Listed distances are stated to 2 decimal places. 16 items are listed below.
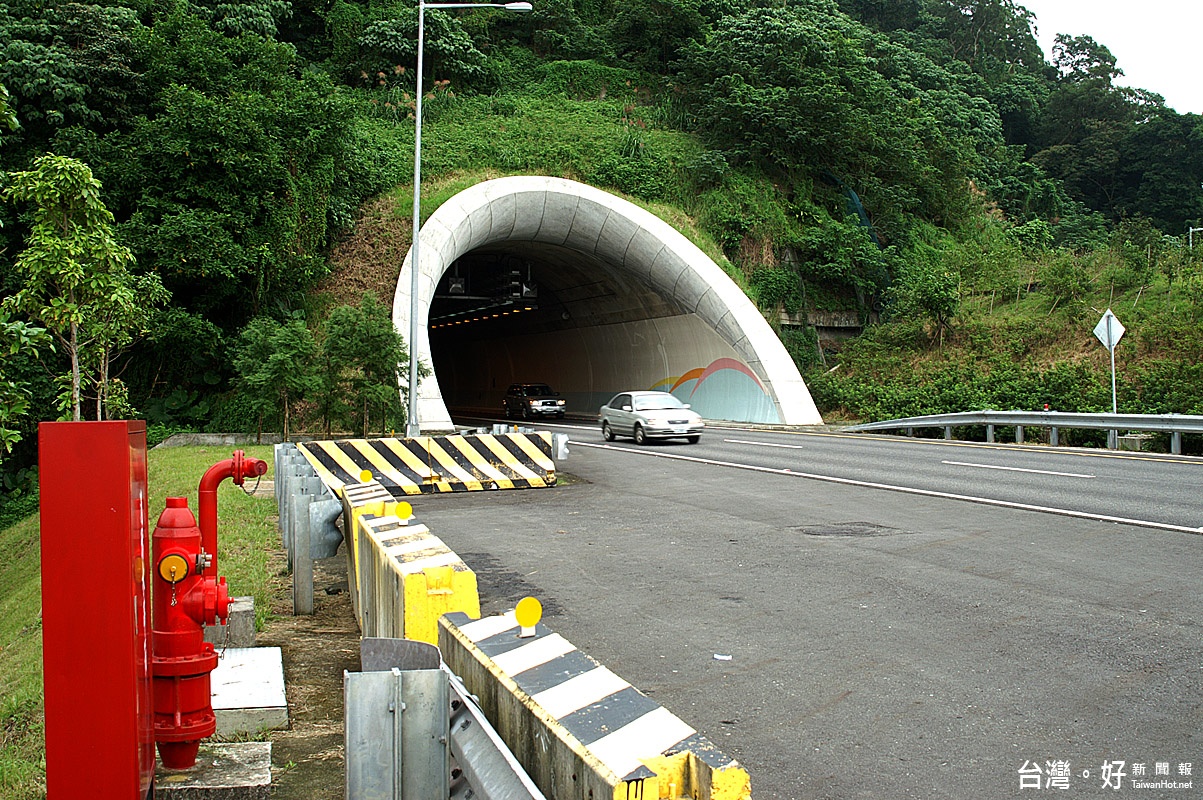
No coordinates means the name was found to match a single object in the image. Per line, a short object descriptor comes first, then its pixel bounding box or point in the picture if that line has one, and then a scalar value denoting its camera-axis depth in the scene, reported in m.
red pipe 4.86
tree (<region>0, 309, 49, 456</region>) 8.52
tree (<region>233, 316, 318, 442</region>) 22.88
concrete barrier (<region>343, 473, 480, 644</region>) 4.07
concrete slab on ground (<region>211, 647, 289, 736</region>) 4.74
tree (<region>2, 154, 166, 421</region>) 16.42
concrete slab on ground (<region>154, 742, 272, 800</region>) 3.72
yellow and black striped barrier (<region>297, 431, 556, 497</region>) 14.23
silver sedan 24.47
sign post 21.39
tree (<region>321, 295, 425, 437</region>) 23.48
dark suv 40.56
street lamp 22.94
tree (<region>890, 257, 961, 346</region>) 32.34
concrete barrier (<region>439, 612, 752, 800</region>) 2.29
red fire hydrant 3.79
